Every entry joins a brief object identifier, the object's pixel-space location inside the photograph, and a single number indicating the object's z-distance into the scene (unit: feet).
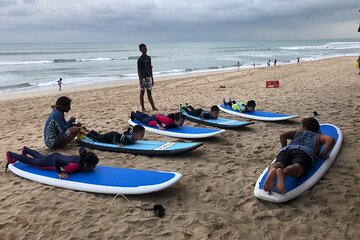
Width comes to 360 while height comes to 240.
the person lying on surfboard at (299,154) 11.87
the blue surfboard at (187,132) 19.56
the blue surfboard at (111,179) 12.52
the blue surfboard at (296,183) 11.82
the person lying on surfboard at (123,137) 18.00
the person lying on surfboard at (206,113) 23.51
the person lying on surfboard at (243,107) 25.75
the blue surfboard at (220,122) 21.83
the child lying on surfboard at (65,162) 13.96
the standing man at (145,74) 27.56
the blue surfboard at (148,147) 16.79
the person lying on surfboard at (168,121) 21.23
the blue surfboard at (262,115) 23.26
